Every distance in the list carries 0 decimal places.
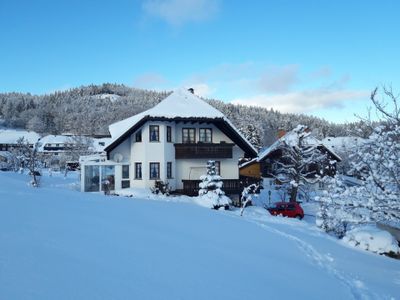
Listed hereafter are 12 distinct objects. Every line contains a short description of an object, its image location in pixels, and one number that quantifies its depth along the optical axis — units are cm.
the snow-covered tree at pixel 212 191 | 2252
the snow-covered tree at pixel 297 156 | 2822
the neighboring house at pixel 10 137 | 9525
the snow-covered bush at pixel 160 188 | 2551
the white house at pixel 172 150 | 2688
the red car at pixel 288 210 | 2569
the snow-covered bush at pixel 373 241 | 1355
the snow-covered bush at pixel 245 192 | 1923
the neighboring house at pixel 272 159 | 3972
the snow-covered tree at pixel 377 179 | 1191
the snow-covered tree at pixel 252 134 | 6228
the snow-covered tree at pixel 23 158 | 4630
